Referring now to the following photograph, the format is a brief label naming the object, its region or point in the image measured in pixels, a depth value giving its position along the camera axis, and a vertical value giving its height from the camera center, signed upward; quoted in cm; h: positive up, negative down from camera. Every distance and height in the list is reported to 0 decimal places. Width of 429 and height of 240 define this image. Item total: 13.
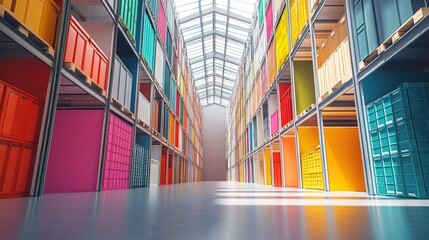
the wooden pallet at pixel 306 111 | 455 +120
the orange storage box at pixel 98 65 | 385 +166
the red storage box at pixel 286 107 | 617 +168
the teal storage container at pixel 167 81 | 891 +330
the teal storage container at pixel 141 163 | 577 +33
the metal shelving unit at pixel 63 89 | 255 +116
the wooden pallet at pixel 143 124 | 589 +121
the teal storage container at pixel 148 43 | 629 +330
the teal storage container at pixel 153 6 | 660 +441
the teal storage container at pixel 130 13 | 485 +311
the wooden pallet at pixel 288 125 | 582 +117
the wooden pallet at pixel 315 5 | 421 +273
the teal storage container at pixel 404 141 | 240 +35
